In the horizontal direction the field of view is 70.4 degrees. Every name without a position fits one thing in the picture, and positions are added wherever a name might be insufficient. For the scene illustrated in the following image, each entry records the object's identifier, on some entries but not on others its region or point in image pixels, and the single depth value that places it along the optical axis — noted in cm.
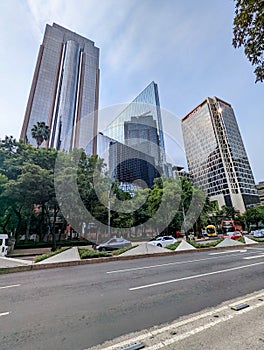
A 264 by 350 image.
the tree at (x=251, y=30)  423
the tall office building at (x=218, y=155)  7506
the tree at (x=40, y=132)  3381
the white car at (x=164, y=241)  1912
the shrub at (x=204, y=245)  1442
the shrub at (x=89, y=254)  1039
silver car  1608
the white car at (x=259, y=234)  3009
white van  1370
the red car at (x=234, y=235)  2453
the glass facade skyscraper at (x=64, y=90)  6125
